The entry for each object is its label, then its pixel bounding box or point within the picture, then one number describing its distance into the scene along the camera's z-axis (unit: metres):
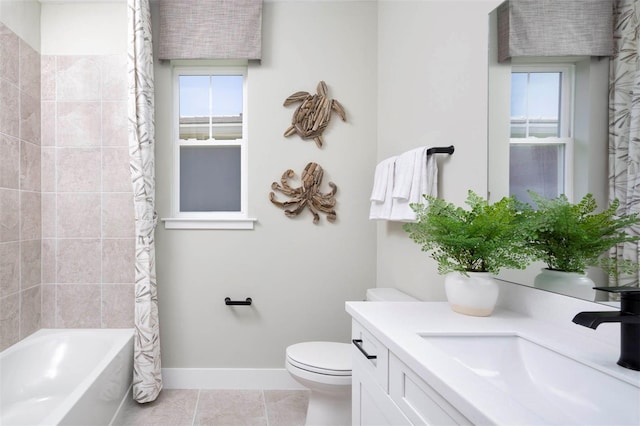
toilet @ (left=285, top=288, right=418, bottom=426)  1.73
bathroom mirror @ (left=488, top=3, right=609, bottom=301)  0.89
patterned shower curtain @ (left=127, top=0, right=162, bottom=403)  2.19
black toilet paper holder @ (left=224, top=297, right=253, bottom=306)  2.39
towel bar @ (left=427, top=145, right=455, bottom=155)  1.55
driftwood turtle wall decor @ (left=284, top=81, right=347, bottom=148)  2.43
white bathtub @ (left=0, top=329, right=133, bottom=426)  1.76
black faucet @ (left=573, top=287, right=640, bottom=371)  0.70
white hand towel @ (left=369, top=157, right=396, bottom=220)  1.93
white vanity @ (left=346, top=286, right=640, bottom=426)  0.66
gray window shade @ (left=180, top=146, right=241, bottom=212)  2.54
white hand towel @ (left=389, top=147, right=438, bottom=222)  1.64
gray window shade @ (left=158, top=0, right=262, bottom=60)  2.37
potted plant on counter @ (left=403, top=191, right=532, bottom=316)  1.07
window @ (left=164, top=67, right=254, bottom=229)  2.52
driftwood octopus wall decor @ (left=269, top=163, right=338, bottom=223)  2.43
